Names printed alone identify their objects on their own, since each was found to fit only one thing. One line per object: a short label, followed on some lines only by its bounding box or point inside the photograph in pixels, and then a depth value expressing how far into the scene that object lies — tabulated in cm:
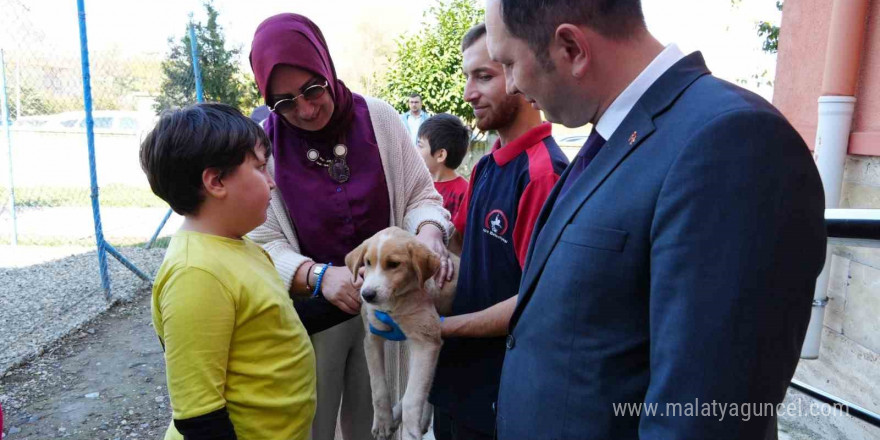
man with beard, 224
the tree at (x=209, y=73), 985
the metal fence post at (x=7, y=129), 781
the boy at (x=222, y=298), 177
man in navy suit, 96
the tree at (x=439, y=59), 1417
